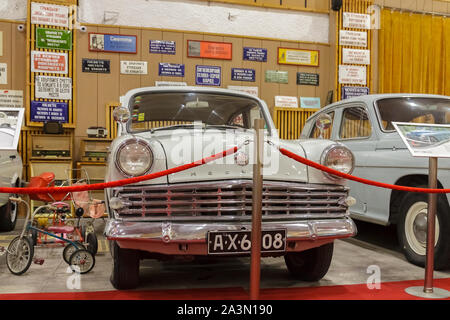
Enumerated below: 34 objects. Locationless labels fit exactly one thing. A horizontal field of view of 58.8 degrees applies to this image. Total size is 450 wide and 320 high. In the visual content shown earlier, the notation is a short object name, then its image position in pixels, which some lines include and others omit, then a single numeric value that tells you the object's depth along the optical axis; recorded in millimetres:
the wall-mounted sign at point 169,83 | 7083
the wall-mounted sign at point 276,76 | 7539
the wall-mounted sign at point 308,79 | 7676
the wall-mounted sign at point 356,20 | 7683
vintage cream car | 2221
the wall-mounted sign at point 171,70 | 7090
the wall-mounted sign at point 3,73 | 6516
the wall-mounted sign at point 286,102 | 7605
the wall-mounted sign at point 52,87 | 6539
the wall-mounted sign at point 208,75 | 7246
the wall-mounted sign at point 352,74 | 7688
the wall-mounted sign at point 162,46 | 7035
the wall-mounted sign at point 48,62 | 6504
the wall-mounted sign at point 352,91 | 7684
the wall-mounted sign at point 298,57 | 7586
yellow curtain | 7902
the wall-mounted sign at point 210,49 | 7195
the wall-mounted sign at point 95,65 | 6750
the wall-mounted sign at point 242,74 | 7391
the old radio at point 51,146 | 6164
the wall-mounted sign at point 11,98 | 6531
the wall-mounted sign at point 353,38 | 7676
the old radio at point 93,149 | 6246
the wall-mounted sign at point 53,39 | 6500
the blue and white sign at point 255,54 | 7430
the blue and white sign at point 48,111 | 6504
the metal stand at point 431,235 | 2633
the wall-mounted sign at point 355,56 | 7691
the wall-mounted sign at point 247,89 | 7403
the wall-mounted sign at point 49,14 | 6480
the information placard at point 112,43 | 6766
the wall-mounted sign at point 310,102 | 7707
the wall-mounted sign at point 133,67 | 6926
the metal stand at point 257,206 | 2070
